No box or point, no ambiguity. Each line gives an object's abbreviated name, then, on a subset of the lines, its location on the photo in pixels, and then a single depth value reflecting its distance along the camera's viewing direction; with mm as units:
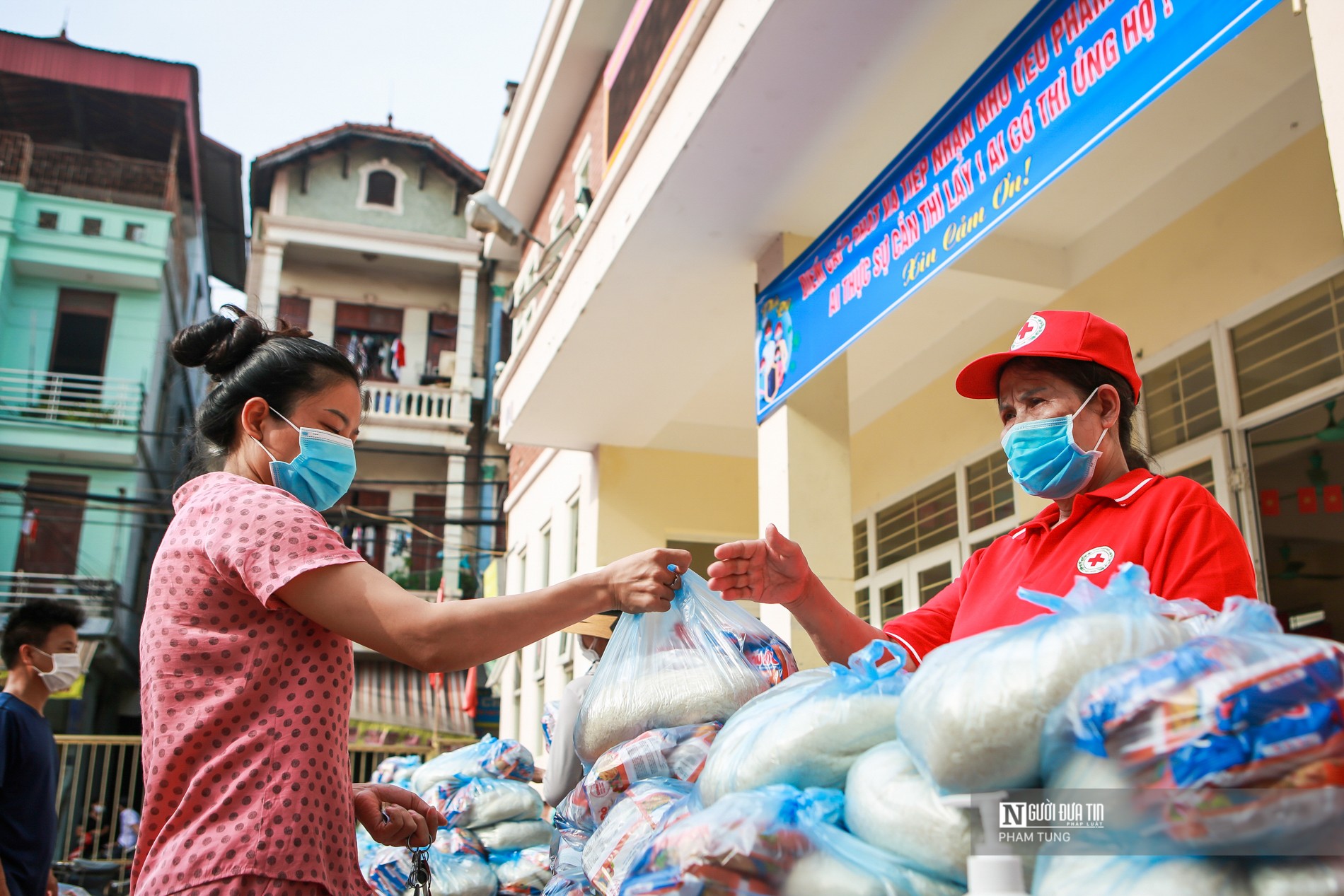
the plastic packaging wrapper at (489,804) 5332
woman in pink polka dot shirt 1585
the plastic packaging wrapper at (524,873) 5078
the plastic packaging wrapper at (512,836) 5277
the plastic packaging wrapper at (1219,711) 924
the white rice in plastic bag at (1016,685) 1043
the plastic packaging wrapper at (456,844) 5141
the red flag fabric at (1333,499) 5531
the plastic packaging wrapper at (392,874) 4488
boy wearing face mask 3641
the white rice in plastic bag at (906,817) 1087
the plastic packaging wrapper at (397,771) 6402
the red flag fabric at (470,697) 14594
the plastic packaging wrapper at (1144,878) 936
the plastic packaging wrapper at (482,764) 5707
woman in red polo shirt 1942
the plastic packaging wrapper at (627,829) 1653
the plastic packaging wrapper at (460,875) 4898
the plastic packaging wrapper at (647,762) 1902
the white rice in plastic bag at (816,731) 1317
